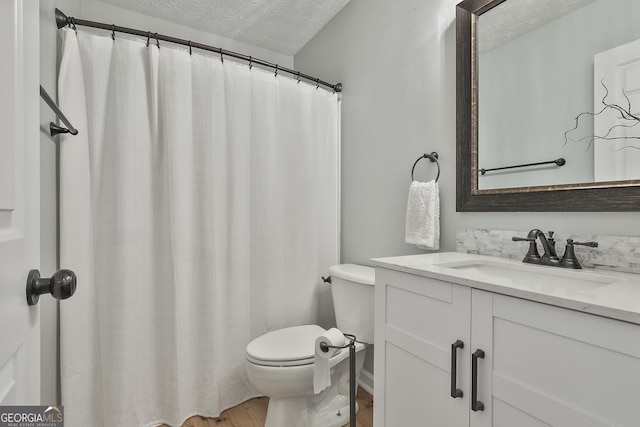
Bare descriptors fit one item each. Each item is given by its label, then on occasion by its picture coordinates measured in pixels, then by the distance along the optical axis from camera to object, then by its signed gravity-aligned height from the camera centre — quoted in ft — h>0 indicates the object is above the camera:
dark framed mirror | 3.22 +1.22
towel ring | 4.90 +0.86
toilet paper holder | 4.05 -2.03
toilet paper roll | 4.06 -1.92
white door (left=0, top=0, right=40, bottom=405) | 1.37 +0.06
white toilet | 4.50 -2.21
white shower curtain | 4.53 -0.22
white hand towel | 4.67 -0.07
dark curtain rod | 4.42 +2.76
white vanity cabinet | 1.95 -1.15
